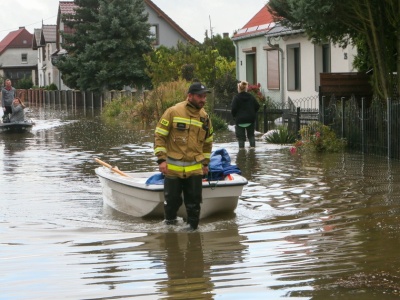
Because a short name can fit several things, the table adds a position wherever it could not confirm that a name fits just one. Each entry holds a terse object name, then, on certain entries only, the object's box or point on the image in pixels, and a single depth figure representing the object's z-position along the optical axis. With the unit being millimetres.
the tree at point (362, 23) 18906
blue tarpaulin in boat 11797
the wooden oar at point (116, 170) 12859
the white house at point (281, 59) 30844
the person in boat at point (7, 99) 31984
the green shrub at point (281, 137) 23569
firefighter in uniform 10734
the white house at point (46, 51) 91169
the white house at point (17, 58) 126625
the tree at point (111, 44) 55469
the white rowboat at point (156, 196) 11398
